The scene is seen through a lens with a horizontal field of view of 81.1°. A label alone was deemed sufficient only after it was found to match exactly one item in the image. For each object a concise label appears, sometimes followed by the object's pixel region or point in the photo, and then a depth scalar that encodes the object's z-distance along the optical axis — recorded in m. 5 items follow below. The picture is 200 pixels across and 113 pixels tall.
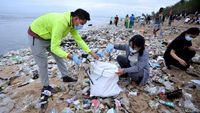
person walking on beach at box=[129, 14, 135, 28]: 10.69
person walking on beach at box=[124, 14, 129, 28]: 11.00
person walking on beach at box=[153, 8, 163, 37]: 6.40
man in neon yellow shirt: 1.81
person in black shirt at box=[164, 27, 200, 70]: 2.71
